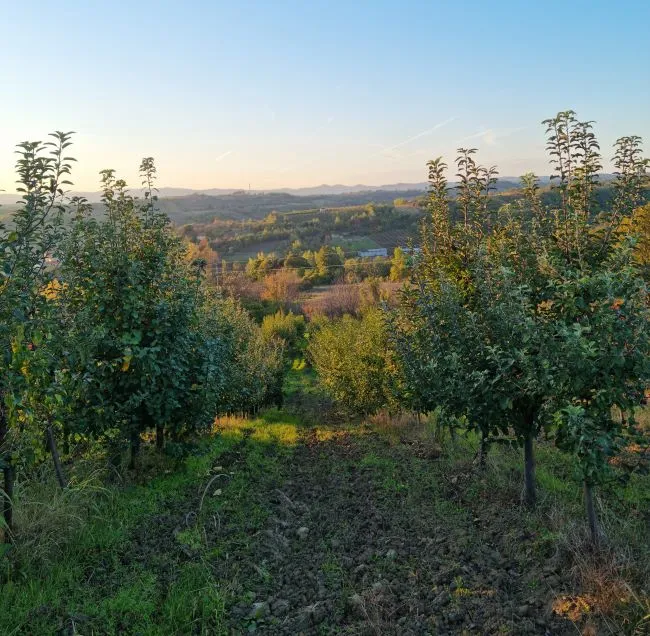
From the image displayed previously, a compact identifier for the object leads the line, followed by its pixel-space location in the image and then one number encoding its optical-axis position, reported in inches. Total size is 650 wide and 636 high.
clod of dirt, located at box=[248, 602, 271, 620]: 150.6
